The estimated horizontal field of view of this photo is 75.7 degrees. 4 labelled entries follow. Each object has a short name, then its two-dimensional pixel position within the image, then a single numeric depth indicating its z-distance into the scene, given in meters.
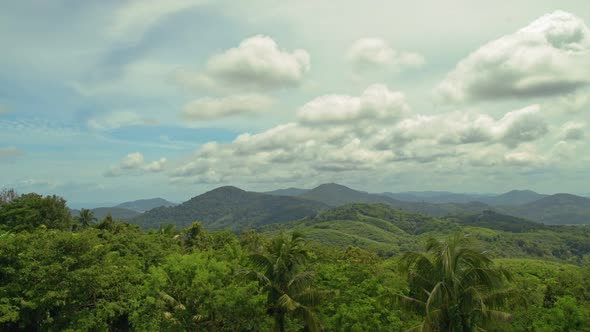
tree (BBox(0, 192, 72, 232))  72.75
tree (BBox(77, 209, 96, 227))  103.75
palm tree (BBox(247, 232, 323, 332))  28.58
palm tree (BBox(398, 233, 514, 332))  21.91
